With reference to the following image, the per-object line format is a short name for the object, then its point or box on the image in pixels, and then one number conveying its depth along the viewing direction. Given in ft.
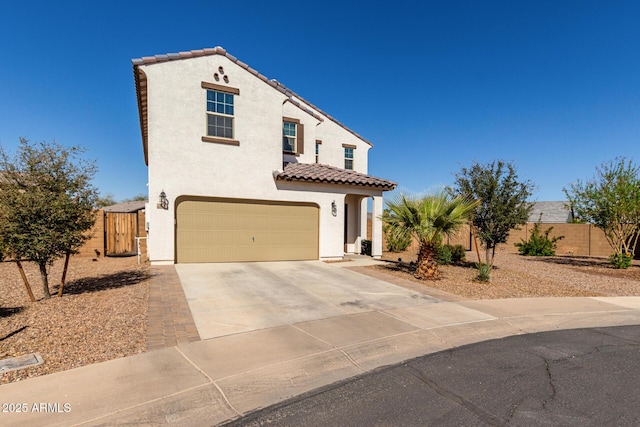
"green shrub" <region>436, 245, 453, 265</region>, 49.08
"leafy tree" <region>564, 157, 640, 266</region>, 48.42
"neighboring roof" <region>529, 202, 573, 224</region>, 120.47
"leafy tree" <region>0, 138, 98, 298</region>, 21.88
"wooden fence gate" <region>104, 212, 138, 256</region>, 51.67
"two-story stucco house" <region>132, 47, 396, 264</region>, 39.78
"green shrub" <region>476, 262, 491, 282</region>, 35.06
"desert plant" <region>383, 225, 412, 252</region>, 66.03
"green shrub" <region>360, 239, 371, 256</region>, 56.70
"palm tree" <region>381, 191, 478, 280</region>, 34.71
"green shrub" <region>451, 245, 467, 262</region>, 54.49
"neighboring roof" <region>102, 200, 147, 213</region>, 81.08
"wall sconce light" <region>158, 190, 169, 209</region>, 39.42
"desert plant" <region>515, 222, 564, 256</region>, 70.64
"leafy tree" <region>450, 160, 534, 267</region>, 40.63
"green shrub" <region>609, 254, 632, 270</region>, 49.88
